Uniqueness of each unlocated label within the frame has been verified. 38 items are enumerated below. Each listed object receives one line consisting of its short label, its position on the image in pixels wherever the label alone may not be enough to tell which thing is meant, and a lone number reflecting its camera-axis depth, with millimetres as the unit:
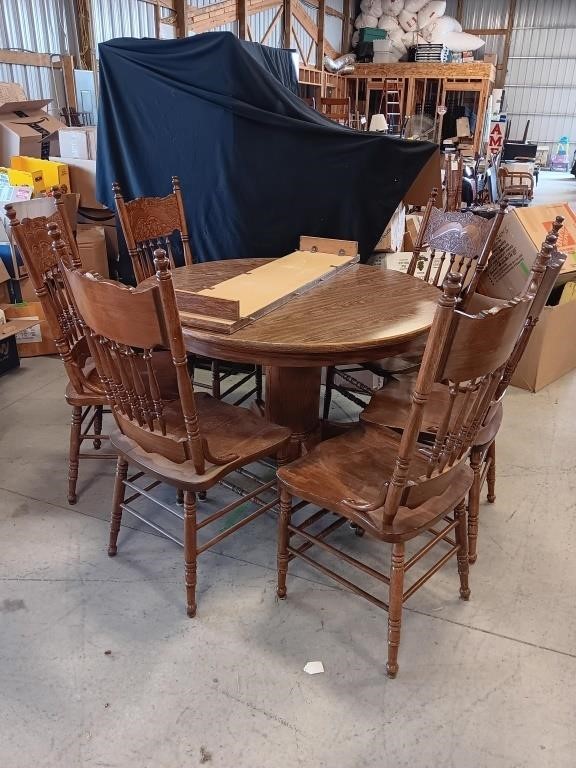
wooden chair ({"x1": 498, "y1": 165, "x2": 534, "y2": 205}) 8719
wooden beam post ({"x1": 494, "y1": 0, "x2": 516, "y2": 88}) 14008
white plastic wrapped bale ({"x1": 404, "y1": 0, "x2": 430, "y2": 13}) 12086
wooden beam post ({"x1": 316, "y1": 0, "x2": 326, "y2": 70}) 10914
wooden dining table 1740
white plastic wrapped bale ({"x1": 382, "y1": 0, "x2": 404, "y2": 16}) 12398
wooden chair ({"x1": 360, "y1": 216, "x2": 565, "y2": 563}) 1578
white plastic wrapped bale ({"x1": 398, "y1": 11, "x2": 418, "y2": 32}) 12320
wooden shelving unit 11633
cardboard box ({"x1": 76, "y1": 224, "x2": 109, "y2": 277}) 3957
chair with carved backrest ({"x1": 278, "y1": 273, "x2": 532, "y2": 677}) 1294
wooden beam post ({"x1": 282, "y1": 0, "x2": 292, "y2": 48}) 9454
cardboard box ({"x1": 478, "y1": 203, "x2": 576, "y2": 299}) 3230
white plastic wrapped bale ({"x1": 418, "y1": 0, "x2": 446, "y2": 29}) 12195
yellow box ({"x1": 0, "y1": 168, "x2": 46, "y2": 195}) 3846
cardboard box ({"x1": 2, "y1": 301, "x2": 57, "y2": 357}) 3703
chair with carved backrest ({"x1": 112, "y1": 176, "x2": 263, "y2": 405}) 2621
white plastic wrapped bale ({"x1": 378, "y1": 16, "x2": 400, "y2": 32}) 12453
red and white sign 11741
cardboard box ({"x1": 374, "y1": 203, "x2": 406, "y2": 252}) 3367
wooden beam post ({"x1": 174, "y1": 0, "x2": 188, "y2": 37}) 6755
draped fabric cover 3129
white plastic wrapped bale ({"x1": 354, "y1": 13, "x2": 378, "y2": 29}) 12547
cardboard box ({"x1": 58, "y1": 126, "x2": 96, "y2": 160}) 4344
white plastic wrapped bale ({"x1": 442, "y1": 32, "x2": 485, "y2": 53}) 12484
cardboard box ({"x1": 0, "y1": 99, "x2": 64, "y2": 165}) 4281
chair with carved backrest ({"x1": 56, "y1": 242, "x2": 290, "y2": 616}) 1427
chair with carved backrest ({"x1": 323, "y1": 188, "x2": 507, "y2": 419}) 2391
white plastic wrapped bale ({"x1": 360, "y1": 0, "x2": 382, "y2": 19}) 12531
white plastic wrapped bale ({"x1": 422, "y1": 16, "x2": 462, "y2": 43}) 12305
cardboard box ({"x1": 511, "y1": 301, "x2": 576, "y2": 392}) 3236
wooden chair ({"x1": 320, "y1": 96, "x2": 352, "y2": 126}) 8305
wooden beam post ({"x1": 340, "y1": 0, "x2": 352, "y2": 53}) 12344
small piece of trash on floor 1657
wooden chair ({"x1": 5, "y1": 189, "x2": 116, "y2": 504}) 2074
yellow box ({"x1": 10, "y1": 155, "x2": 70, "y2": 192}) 4094
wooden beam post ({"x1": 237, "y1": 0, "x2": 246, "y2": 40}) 7965
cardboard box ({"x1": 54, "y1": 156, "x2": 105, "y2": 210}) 4352
